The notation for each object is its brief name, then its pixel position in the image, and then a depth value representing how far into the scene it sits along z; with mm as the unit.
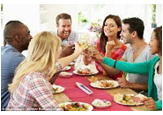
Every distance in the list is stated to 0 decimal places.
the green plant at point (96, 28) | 4102
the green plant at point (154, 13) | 7254
